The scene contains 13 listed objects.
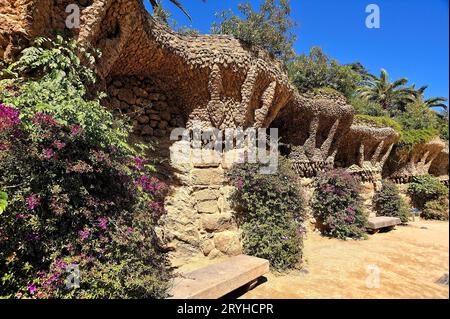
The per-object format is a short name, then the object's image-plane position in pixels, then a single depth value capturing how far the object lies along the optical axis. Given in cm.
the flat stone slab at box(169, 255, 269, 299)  290
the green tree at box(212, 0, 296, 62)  774
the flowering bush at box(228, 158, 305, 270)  466
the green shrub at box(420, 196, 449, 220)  1234
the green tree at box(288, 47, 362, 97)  970
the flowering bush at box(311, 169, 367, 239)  735
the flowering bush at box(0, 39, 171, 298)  228
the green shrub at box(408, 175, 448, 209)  1296
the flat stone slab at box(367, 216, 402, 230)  789
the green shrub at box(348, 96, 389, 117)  1256
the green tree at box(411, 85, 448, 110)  1983
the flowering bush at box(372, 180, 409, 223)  1045
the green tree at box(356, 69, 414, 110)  1895
